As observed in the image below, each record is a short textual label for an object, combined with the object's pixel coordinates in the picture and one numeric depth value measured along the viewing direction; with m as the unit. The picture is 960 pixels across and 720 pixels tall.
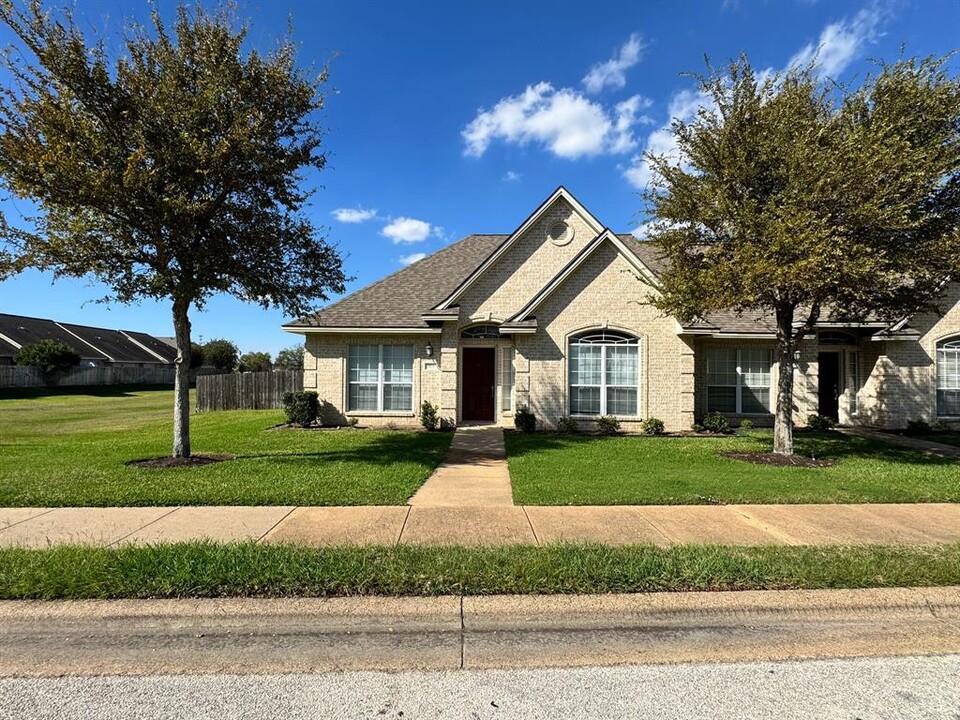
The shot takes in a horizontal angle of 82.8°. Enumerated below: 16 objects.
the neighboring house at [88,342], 46.06
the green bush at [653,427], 14.97
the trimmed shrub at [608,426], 15.06
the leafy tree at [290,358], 59.00
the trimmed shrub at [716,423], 15.05
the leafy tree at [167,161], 8.83
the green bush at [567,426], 15.25
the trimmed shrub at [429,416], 15.99
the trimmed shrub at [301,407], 16.12
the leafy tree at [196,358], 52.60
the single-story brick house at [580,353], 15.38
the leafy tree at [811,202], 9.22
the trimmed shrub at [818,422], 15.76
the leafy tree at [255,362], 64.19
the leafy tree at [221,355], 61.34
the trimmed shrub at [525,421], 15.24
